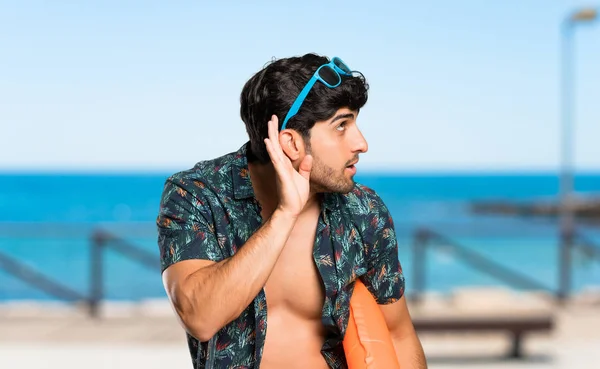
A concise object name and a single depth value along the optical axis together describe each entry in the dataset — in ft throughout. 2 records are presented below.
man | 6.70
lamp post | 34.42
